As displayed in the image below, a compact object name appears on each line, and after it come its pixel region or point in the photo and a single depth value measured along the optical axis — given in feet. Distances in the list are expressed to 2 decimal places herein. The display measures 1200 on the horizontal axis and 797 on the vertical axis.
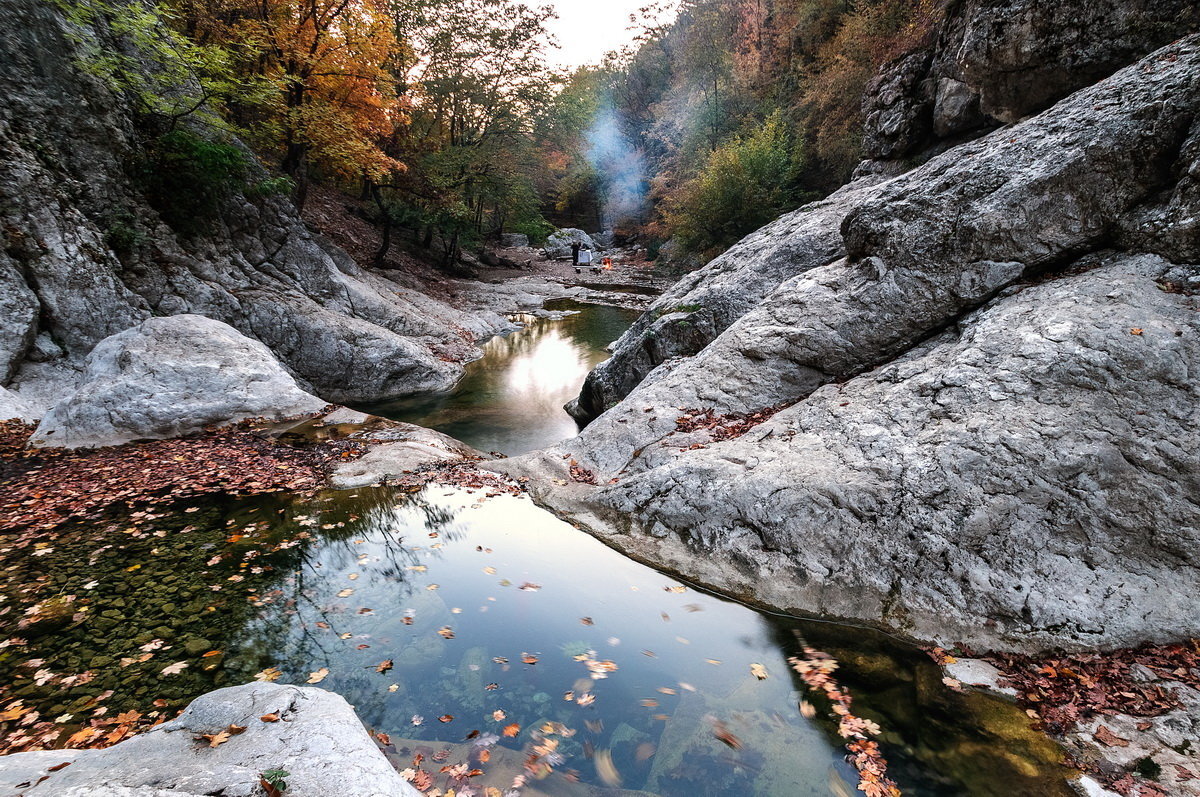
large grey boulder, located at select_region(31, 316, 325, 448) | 30.48
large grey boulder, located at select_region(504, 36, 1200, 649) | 17.16
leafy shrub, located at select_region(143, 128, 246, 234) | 44.27
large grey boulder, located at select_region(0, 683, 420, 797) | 9.21
